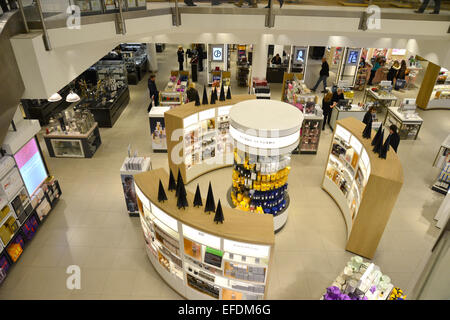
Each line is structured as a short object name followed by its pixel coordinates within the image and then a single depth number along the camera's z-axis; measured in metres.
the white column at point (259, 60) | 13.33
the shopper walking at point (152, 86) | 12.32
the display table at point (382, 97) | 12.52
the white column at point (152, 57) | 16.76
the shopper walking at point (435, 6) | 7.00
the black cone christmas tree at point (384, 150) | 6.16
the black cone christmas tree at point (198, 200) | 4.91
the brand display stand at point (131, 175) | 7.12
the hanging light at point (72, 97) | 10.33
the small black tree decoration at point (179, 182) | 4.86
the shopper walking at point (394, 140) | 8.16
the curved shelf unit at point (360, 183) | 5.86
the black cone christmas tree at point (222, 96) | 8.38
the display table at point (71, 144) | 9.71
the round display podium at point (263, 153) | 5.97
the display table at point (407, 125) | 10.92
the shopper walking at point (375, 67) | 15.78
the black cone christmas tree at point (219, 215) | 4.57
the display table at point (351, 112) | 11.05
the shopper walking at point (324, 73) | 14.30
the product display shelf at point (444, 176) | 8.42
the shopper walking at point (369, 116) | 6.90
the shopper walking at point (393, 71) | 15.20
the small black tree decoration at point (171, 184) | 5.27
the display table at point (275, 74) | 16.52
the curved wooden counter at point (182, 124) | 7.79
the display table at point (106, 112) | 11.67
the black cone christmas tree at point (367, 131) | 6.87
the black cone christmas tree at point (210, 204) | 4.75
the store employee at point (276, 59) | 16.39
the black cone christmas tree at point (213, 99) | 8.41
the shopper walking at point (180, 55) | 16.92
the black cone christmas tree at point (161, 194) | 4.98
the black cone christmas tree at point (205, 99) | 8.26
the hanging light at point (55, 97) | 9.98
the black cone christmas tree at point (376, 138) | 6.37
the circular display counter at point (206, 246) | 4.56
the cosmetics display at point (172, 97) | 10.91
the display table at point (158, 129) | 9.73
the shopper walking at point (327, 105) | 11.20
